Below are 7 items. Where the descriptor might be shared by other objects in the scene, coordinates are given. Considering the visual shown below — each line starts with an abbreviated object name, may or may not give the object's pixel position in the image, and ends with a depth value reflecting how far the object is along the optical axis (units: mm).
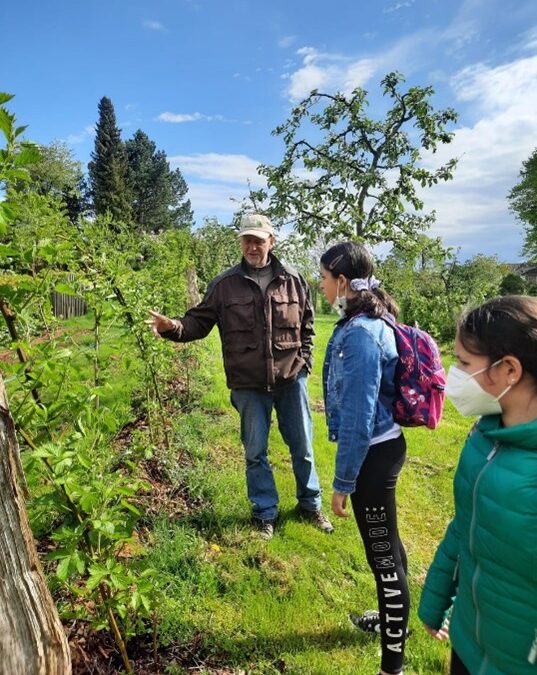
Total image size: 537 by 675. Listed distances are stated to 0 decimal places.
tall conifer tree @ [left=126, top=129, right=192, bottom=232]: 56438
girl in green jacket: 1267
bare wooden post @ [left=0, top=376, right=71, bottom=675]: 1203
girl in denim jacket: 2000
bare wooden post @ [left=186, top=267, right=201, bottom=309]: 8598
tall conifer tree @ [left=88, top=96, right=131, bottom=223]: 49156
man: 3330
